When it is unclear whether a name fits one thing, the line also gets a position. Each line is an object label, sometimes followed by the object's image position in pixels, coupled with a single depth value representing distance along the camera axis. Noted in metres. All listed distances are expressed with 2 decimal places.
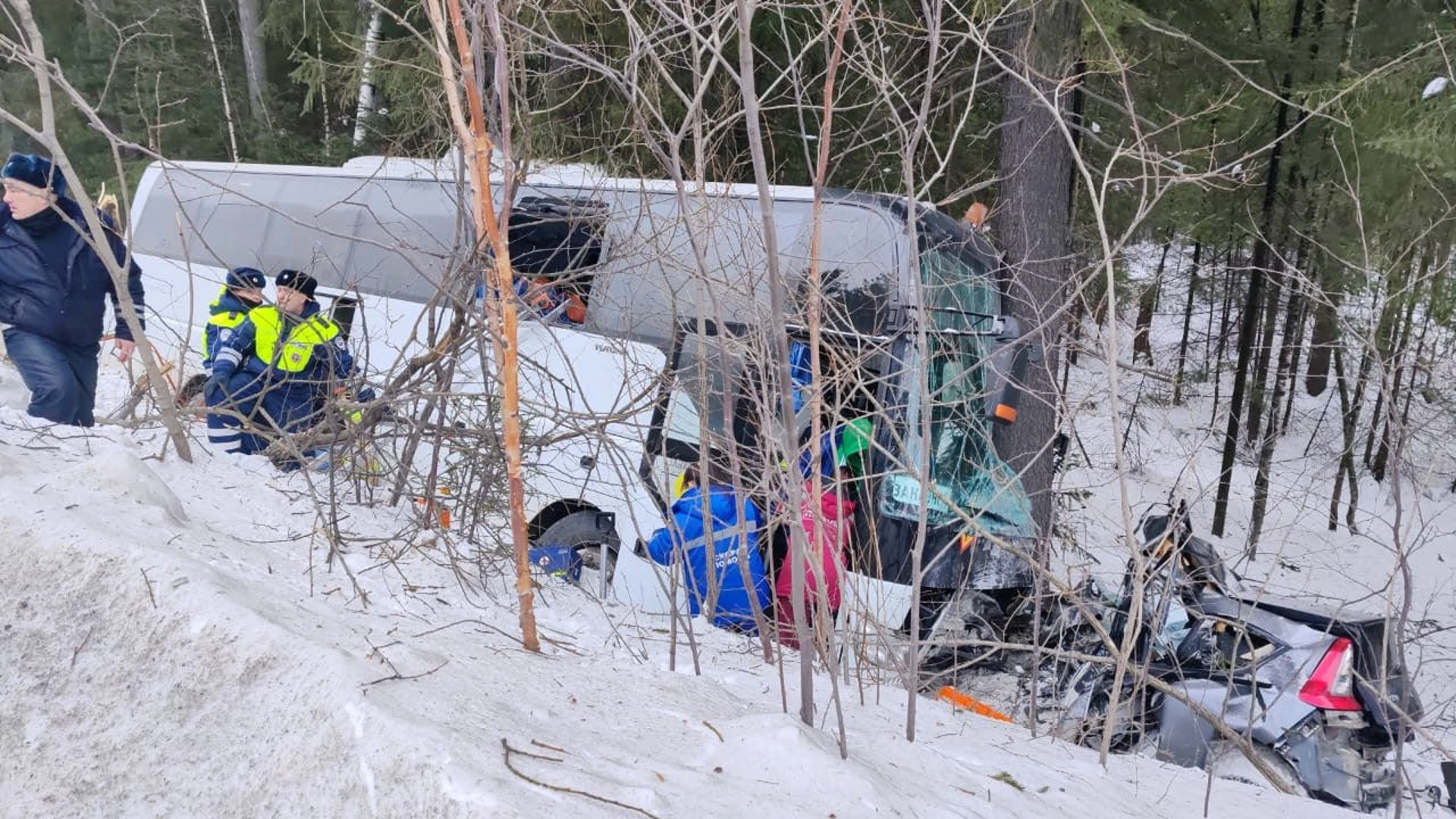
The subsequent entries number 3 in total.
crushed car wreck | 3.89
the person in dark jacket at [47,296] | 4.96
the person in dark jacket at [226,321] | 4.89
